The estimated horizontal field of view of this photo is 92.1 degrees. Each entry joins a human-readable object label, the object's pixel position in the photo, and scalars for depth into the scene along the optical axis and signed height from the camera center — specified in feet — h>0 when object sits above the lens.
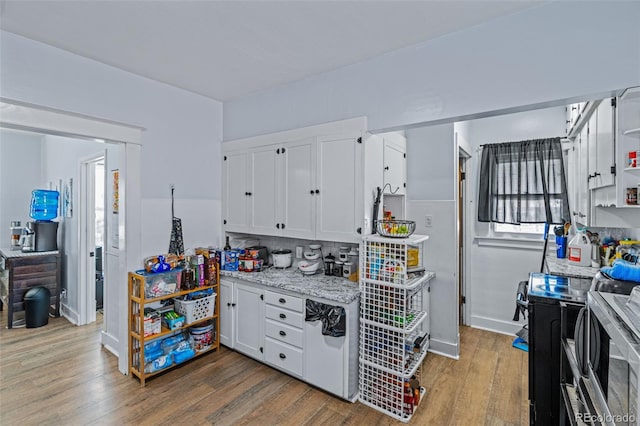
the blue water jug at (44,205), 13.79 +0.25
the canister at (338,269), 9.52 -1.77
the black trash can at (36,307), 12.36 -3.89
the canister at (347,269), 9.20 -1.71
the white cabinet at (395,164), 9.40 +1.56
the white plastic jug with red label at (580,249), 8.69 -1.03
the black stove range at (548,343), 6.00 -2.62
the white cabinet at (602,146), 6.70 +1.59
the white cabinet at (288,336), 7.73 -3.52
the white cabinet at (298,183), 8.38 +0.88
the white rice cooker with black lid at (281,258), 10.46 -1.61
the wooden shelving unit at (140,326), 8.46 -3.32
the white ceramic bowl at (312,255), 9.91 -1.40
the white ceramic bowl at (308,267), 9.52 -1.71
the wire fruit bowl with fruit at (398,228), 7.59 -0.40
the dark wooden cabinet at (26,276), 12.51 -2.77
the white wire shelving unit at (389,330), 7.27 -2.89
